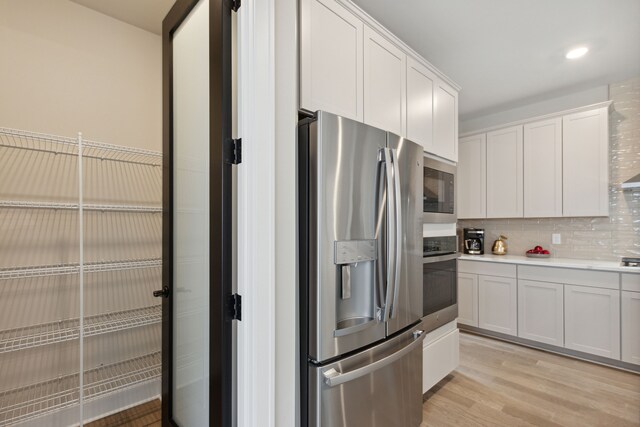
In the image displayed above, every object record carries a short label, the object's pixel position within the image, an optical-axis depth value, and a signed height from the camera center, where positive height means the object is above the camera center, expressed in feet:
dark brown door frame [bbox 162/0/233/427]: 3.79 -0.05
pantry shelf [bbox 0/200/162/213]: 5.56 +0.18
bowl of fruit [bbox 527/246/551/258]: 11.33 -1.54
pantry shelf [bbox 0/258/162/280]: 5.45 -1.05
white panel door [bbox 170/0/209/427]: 4.42 -0.09
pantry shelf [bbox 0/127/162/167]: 5.61 +1.45
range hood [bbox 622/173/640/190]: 8.75 +0.87
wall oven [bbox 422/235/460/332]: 6.95 -1.71
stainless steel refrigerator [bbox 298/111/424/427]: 4.17 -0.90
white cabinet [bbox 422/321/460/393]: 7.07 -3.59
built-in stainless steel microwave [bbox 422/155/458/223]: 7.05 +0.55
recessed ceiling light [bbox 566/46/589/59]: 8.36 +4.56
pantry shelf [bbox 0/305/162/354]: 5.62 -2.35
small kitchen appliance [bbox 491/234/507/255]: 12.73 -1.44
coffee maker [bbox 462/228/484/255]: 12.94 -1.24
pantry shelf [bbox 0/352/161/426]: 5.66 -3.65
